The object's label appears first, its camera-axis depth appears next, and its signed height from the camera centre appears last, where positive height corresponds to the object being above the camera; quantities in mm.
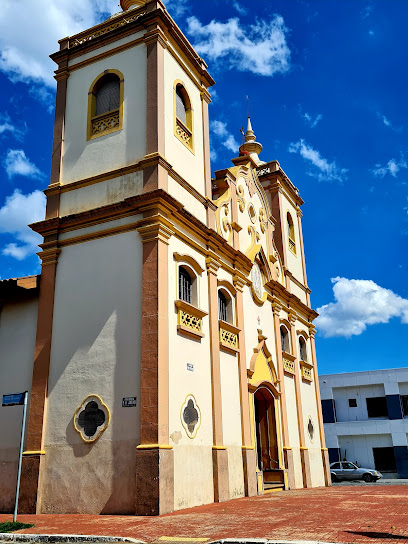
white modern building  39344 +2606
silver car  32594 -1078
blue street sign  10611 +1244
